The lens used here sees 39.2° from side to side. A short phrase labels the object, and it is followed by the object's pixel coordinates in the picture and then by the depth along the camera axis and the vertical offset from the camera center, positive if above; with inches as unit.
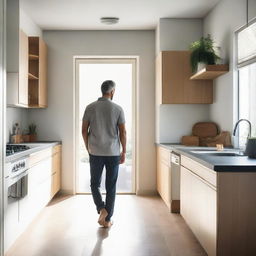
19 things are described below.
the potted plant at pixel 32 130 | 208.6 -2.8
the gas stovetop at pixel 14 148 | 123.6 -9.2
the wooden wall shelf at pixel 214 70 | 158.2 +24.8
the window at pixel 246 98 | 140.3 +11.7
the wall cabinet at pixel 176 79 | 187.3 +24.5
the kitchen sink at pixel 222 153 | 126.6 -9.5
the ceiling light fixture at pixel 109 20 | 190.2 +56.1
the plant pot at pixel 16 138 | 181.2 -7.0
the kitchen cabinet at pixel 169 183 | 167.2 -27.6
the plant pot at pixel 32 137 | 204.7 -7.1
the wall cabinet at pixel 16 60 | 157.9 +29.3
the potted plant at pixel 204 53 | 164.6 +33.9
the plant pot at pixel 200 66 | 165.1 +28.0
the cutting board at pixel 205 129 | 182.4 -1.6
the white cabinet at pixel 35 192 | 121.1 -28.9
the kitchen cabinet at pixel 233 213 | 89.2 -21.7
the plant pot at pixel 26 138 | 199.2 -7.1
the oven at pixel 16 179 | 113.5 -18.4
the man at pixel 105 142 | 147.9 -6.7
